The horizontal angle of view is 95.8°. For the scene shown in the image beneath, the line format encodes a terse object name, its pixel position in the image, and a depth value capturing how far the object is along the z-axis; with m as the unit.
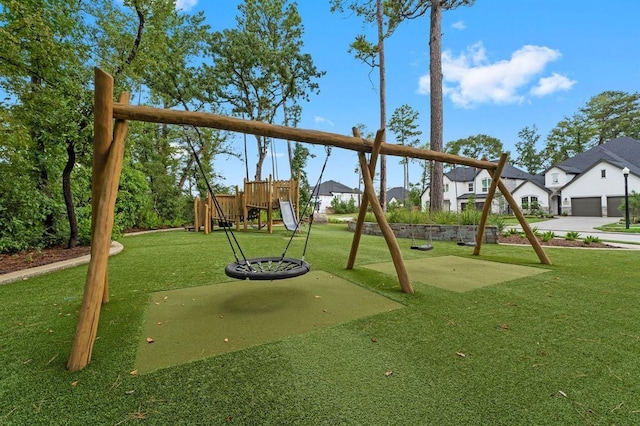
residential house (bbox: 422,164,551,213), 25.59
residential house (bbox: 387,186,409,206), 50.94
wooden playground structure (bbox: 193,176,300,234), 10.02
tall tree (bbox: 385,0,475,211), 9.12
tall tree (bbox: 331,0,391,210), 12.12
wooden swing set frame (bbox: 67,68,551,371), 1.86
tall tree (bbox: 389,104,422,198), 26.23
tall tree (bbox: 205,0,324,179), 15.84
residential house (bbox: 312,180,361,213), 48.59
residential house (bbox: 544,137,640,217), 21.08
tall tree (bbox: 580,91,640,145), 30.66
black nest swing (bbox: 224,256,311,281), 2.45
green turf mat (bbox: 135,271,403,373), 1.97
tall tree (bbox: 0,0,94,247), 4.46
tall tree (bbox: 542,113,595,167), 32.90
